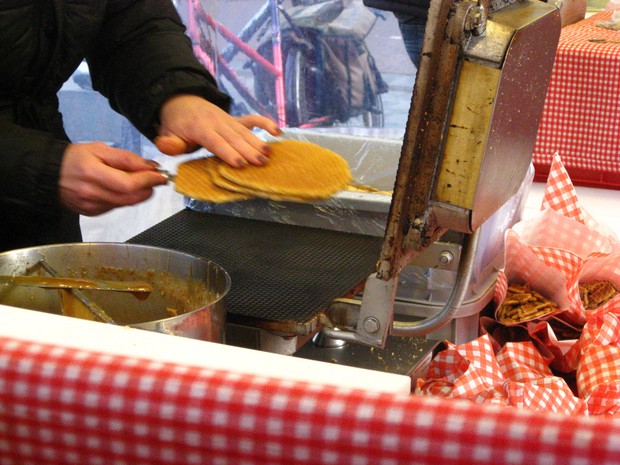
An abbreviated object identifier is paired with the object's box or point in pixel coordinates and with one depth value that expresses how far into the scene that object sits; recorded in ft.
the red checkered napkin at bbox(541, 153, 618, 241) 5.16
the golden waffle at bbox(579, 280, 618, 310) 4.78
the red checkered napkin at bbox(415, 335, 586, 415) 3.77
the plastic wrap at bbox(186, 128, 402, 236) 4.50
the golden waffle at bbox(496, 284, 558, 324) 4.72
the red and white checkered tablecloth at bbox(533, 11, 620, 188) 7.61
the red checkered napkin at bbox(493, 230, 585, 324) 4.77
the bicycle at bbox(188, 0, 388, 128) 8.35
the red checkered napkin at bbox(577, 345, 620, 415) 3.90
